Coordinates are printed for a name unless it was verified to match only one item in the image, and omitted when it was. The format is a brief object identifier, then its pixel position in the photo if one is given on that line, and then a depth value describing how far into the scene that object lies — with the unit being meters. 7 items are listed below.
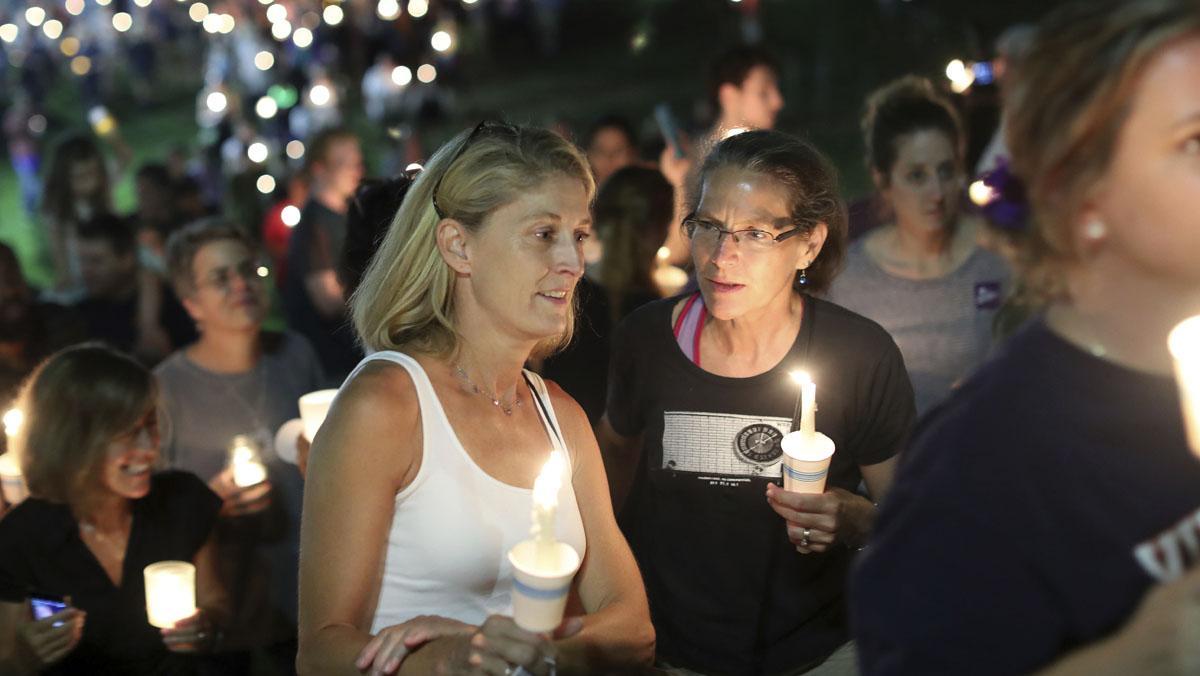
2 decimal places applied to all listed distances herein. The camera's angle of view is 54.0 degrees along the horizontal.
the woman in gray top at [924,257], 4.00
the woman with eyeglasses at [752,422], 2.84
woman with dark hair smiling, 3.28
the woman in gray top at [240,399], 4.33
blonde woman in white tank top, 2.15
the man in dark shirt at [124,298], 5.70
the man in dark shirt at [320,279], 5.94
